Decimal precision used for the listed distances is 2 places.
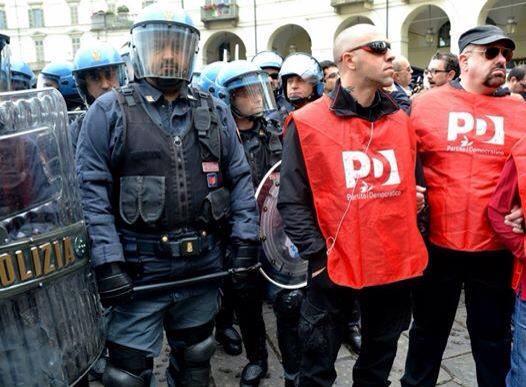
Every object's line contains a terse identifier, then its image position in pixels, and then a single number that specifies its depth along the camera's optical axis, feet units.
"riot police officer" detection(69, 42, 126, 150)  11.05
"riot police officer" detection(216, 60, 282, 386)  9.85
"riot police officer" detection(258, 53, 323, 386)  8.85
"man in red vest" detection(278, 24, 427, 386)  6.93
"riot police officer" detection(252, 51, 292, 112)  17.13
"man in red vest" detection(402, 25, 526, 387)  7.61
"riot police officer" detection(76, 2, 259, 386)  6.65
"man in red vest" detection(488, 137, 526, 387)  6.44
